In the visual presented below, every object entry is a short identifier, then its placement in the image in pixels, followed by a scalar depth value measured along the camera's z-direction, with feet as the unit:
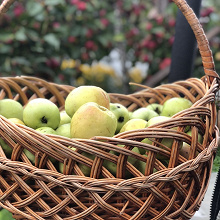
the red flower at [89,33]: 7.28
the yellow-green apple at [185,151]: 3.83
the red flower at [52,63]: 6.82
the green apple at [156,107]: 4.52
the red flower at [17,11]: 6.41
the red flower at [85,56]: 7.59
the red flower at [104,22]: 7.41
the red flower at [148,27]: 7.56
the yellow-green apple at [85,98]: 4.03
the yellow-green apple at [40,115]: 4.01
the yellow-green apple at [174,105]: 4.23
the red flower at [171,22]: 7.25
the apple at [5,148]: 3.76
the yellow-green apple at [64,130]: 3.97
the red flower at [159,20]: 7.56
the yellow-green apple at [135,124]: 3.94
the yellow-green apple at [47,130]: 3.87
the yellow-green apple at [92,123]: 3.75
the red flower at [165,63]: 7.22
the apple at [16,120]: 3.99
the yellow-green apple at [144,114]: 4.28
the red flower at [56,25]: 6.83
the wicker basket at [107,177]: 3.56
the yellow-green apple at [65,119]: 4.23
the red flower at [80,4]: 7.02
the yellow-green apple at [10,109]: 4.14
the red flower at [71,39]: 7.23
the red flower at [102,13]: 7.62
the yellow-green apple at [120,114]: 4.18
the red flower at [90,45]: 7.34
